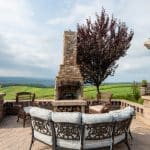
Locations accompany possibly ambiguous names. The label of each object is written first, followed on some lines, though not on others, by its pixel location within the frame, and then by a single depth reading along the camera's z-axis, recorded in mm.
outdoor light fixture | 4517
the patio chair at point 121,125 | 3142
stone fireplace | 6250
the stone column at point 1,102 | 5229
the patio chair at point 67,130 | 2933
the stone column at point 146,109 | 5080
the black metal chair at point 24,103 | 4747
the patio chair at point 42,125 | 3088
